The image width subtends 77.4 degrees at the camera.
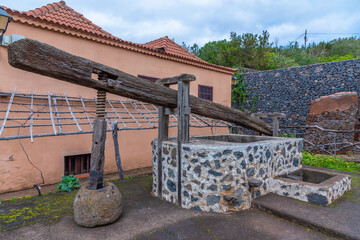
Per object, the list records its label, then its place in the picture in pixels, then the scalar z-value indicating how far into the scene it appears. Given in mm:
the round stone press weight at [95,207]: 3381
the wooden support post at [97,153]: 3555
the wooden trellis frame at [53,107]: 5434
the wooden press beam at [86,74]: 2482
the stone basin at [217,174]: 3898
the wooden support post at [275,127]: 6457
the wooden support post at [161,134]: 4734
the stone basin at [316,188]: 3980
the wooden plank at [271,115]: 6469
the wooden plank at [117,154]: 6347
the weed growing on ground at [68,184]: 5316
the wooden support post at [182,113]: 4262
